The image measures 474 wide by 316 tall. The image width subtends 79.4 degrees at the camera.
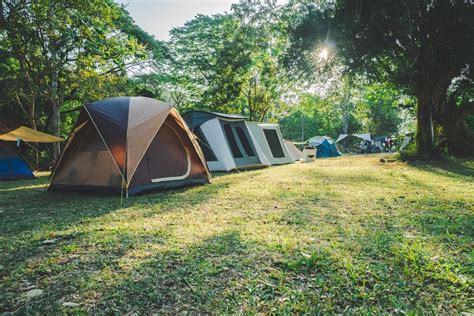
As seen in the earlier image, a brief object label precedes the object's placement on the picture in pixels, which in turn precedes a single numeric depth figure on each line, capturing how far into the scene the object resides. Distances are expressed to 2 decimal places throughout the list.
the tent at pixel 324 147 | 23.05
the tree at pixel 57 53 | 4.82
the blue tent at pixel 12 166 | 8.55
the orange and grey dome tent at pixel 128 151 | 5.05
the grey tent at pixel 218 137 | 9.27
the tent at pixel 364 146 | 29.98
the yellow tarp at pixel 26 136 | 8.31
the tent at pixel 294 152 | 15.90
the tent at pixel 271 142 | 11.63
